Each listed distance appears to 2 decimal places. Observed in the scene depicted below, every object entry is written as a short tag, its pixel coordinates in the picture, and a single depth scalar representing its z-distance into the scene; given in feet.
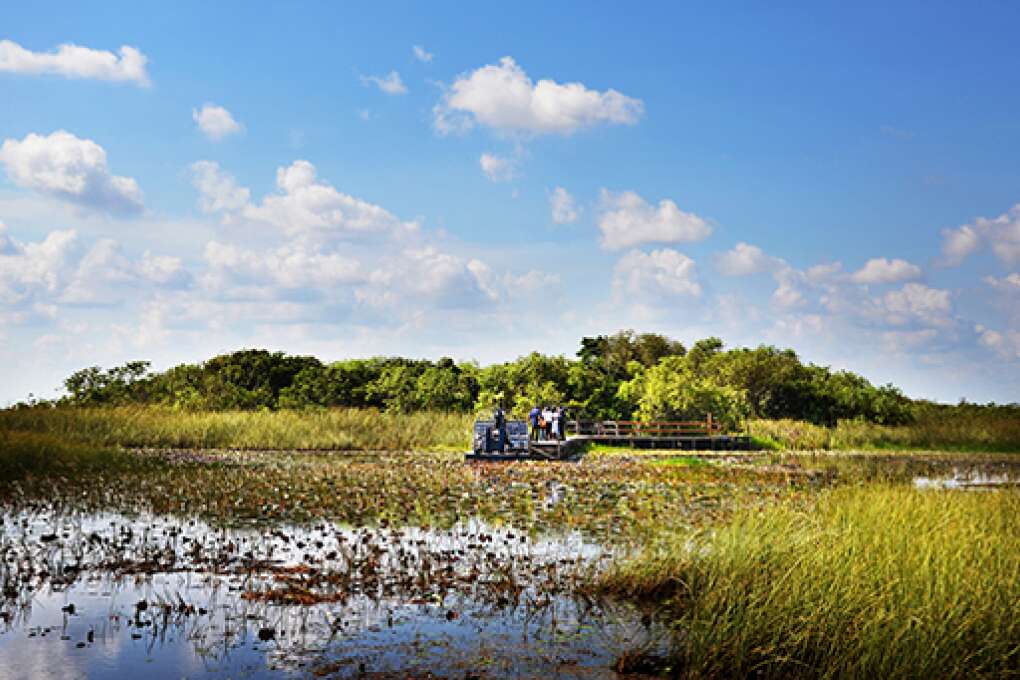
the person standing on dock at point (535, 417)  117.60
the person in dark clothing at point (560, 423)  114.32
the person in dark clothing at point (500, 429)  105.50
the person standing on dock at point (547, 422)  115.24
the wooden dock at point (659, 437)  130.21
